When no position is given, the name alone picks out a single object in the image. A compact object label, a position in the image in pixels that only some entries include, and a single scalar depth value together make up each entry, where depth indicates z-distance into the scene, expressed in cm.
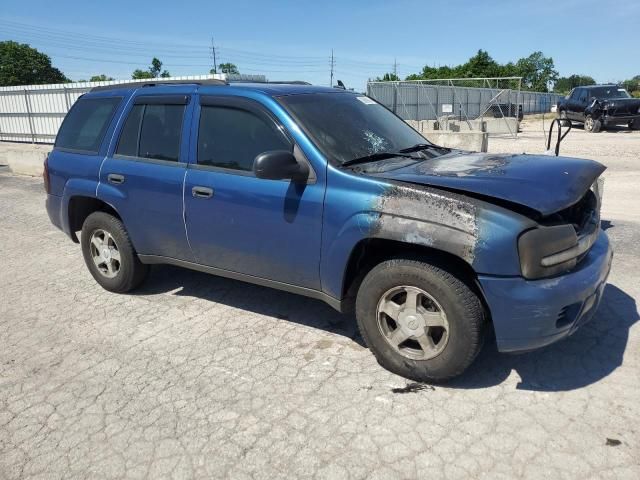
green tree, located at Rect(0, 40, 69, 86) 7212
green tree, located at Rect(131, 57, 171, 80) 10156
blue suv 289
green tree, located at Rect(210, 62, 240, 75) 8914
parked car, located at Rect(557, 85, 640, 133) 2116
